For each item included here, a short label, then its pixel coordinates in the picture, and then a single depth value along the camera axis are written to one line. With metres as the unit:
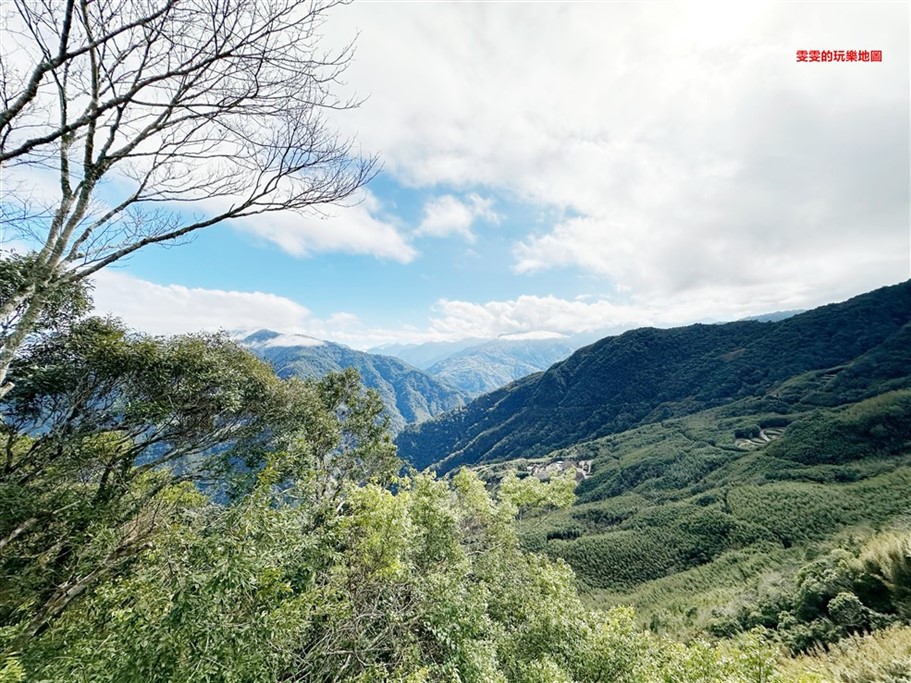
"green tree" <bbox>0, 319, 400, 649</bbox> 9.80
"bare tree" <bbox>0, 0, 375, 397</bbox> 4.93
